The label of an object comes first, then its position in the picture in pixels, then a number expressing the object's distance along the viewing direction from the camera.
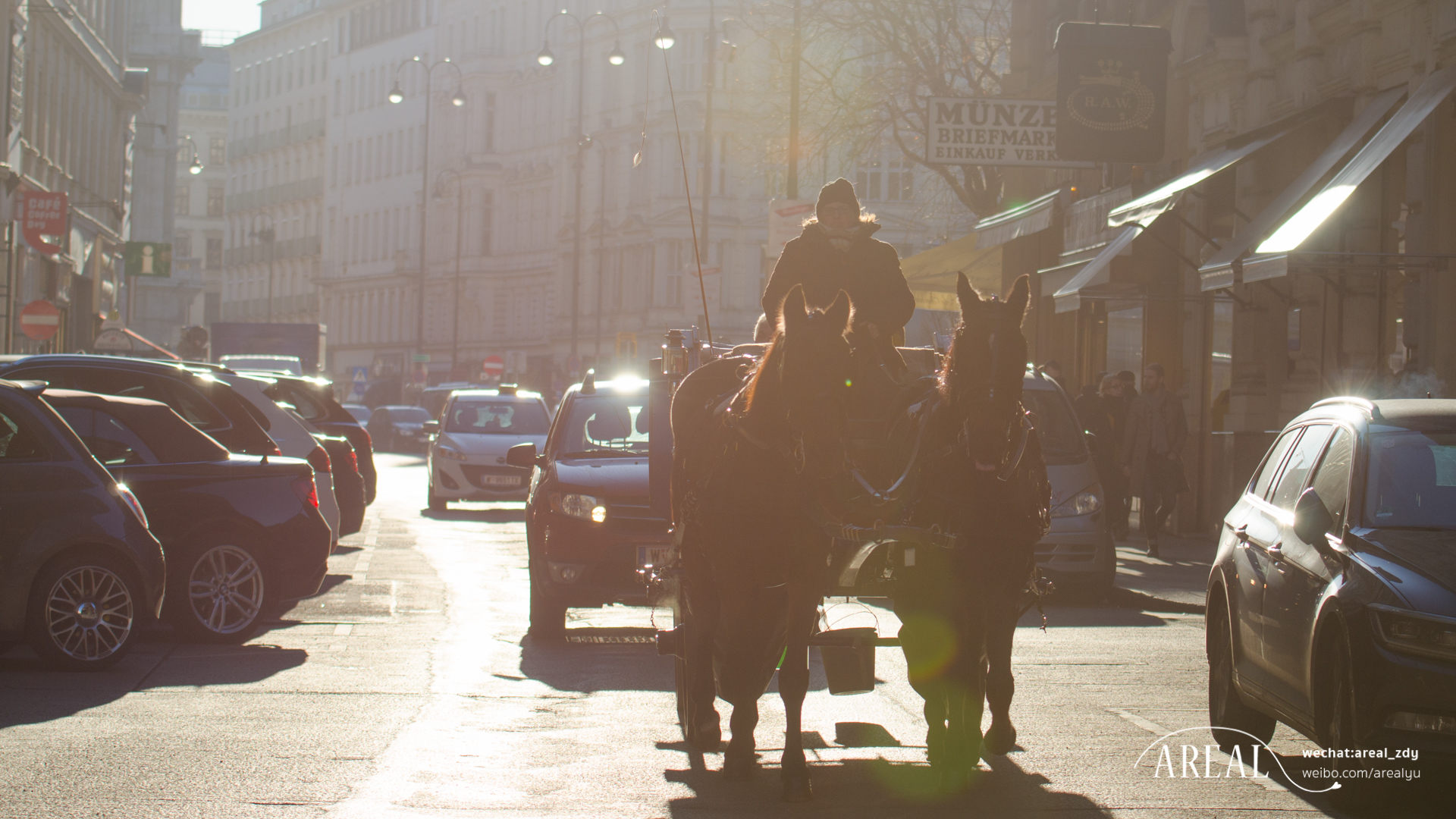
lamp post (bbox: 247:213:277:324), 125.81
